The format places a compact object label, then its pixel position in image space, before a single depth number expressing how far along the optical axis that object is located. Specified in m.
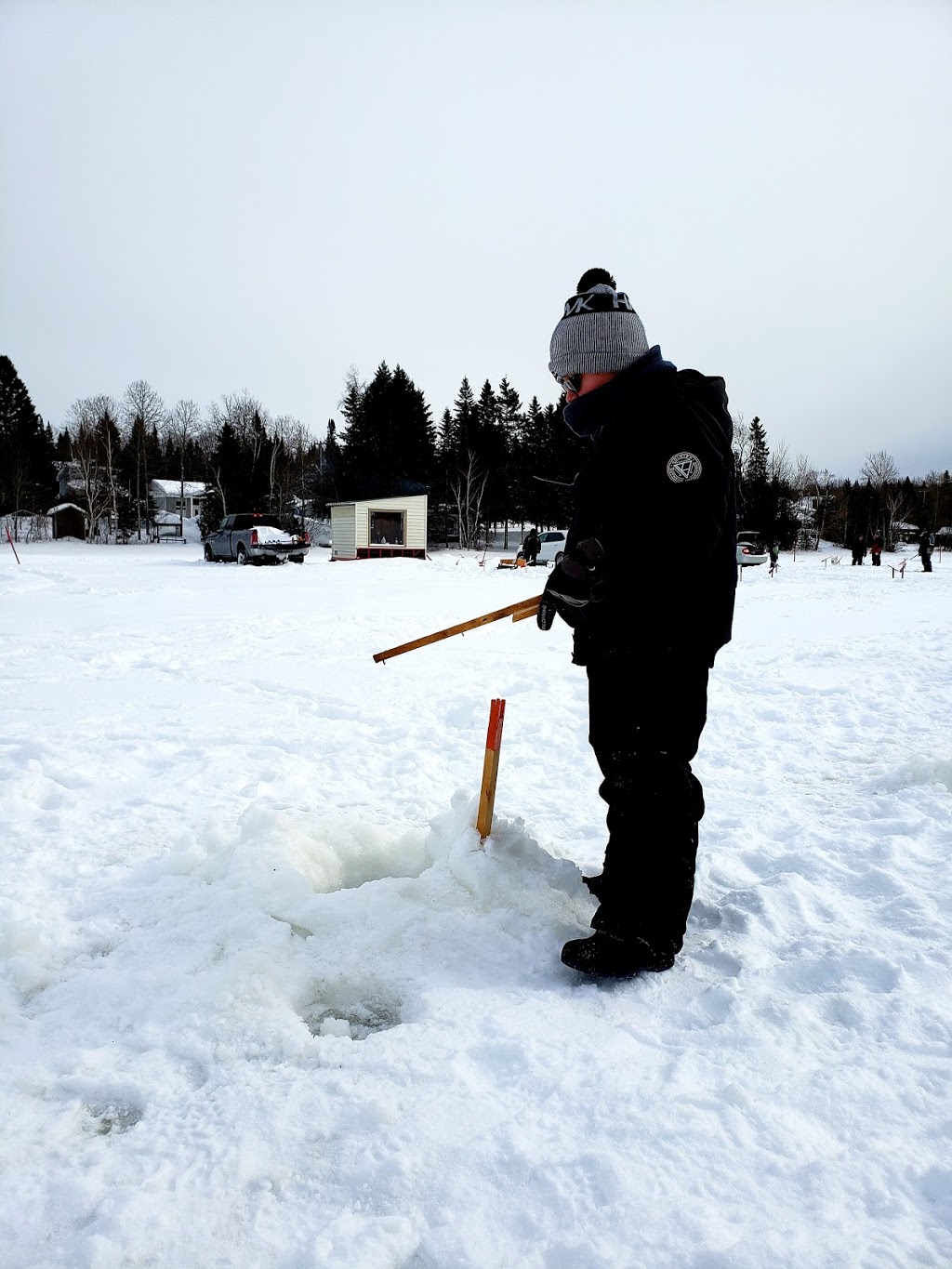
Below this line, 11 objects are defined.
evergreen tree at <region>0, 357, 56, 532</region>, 51.03
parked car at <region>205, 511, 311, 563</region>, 24.14
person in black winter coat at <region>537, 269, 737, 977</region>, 2.01
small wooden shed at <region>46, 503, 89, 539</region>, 50.91
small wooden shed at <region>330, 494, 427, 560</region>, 33.34
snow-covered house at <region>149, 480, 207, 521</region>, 66.69
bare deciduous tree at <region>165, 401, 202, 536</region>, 81.88
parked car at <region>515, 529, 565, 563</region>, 25.20
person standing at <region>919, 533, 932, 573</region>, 27.50
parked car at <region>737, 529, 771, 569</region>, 31.46
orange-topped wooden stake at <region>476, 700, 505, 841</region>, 2.63
